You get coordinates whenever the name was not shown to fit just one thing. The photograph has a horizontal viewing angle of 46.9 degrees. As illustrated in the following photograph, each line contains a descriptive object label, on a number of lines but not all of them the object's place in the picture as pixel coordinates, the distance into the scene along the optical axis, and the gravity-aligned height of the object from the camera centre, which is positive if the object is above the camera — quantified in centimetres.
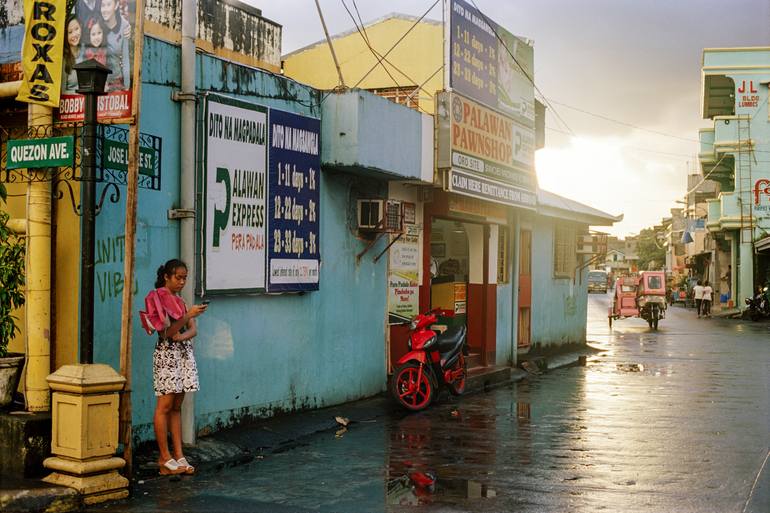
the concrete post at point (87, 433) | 669 -121
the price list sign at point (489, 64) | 1379 +365
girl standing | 757 -68
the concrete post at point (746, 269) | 4531 +55
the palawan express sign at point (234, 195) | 913 +85
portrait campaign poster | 748 +194
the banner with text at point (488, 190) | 1356 +148
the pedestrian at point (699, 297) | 4350 -87
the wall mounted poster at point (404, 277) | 1331 -1
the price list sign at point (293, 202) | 1013 +87
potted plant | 757 -21
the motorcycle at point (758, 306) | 3903 -120
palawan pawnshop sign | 1338 +225
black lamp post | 698 +65
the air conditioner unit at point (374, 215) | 1212 +84
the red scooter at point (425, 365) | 1195 -123
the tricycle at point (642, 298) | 3269 -75
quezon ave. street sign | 712 +99
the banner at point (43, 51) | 750 +188
